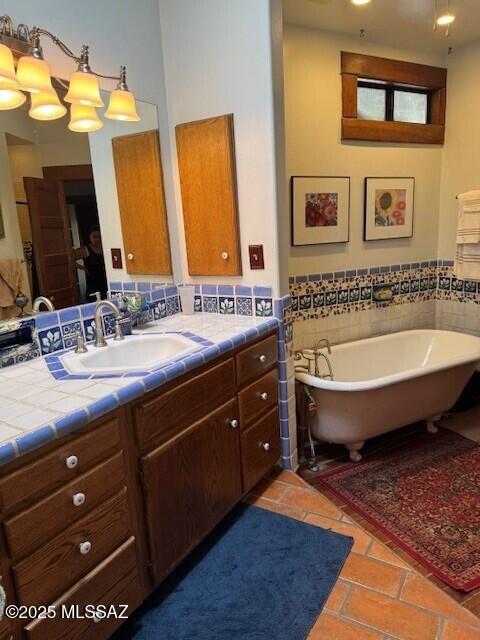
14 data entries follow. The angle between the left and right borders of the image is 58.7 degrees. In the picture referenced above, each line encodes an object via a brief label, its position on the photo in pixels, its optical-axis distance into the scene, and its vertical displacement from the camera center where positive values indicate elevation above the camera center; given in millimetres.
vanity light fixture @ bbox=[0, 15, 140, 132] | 1529 +578
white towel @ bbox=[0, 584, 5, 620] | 773 -651
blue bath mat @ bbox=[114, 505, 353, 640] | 1476 -1347
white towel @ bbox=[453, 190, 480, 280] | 3010 -132
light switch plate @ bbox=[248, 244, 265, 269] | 2203 -140
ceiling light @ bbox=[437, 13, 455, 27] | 2610 +1215
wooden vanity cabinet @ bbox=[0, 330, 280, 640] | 1086 -813
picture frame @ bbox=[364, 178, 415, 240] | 3150 +106
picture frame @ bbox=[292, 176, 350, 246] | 2863 +107
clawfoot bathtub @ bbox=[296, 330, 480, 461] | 2443 -1016
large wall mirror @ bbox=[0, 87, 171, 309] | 1679 +150
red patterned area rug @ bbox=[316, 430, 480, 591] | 1832 -1407
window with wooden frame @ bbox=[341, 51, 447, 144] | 2926 +890
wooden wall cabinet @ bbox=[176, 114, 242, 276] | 2166 +188
